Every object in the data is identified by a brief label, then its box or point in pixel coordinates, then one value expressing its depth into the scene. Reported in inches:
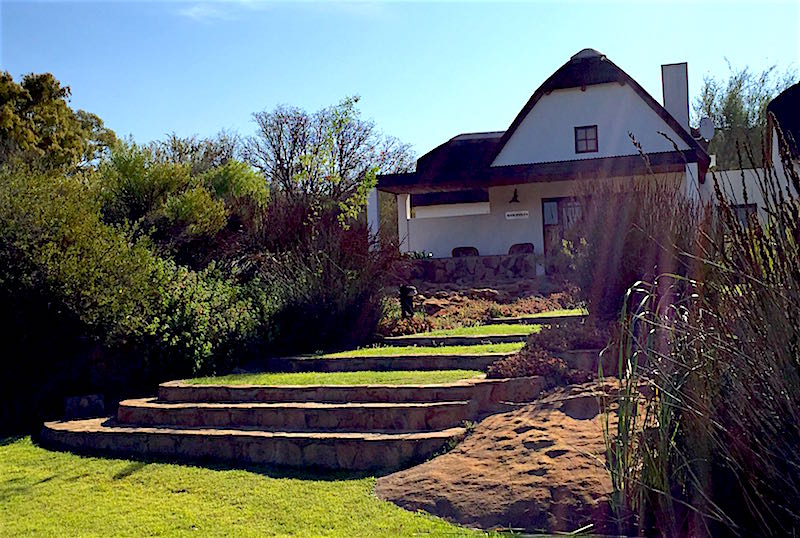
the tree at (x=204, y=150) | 1381.6
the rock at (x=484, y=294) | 676.7
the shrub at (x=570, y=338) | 363.9
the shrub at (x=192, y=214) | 615.9
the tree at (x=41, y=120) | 1056.8
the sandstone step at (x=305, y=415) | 314.5
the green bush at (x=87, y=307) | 414.3
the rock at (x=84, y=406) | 407.3
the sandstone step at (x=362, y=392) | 325.7
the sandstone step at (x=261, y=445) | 291.7
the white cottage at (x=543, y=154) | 941.8
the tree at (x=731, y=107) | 1479.2
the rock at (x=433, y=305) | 616.1
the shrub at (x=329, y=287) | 490.6
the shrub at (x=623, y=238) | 407.8
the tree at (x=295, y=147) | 1464.1
